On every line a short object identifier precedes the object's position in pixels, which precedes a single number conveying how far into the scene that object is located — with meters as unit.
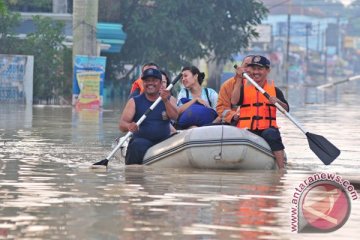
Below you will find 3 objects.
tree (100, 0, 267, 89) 52.16
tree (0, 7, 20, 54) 42.00
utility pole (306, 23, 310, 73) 151.64
